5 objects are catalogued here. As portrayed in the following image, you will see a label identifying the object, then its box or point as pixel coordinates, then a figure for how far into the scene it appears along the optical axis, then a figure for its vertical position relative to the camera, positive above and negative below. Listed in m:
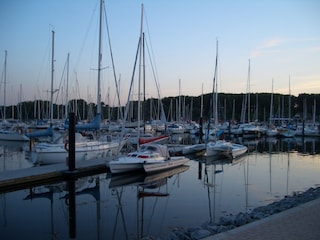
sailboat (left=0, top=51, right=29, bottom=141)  48.95 -3.77
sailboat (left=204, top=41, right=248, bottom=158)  33.03 -3.90
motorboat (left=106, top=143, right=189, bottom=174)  21.81 -3.36
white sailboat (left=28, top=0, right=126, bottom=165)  25.34 -3.08
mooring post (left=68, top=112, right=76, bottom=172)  19.63 -1.84
